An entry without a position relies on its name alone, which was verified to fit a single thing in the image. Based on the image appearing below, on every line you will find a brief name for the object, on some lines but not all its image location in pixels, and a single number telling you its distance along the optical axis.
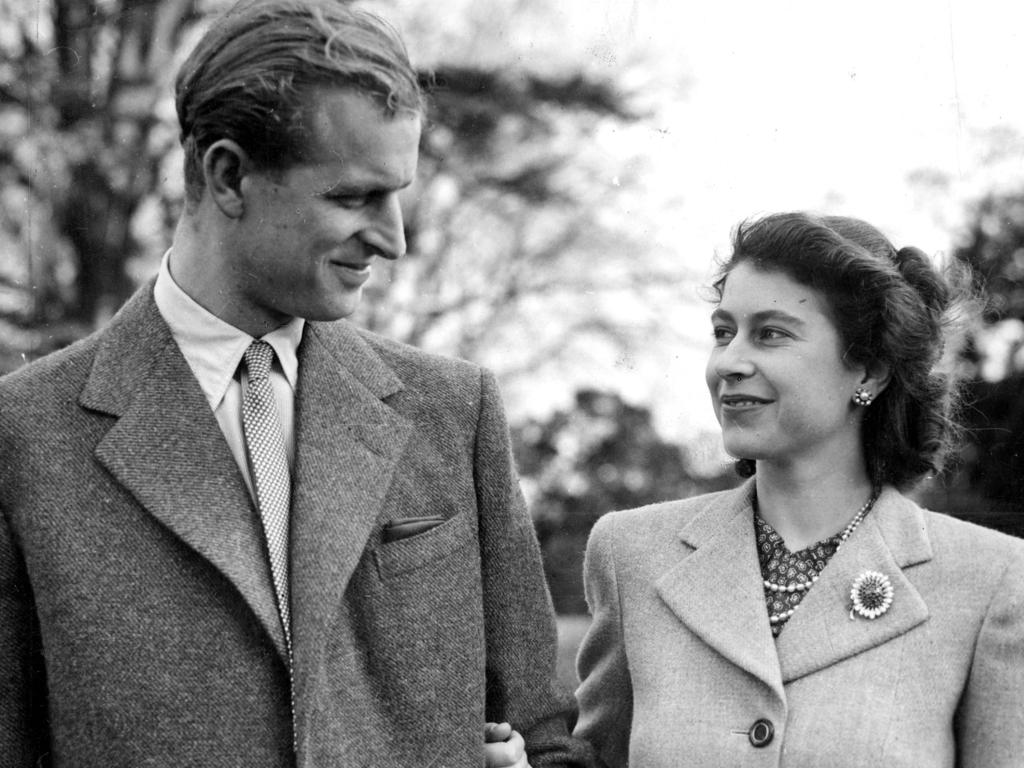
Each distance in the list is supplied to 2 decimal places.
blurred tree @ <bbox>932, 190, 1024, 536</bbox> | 3.34
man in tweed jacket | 1.85
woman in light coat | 2.20
